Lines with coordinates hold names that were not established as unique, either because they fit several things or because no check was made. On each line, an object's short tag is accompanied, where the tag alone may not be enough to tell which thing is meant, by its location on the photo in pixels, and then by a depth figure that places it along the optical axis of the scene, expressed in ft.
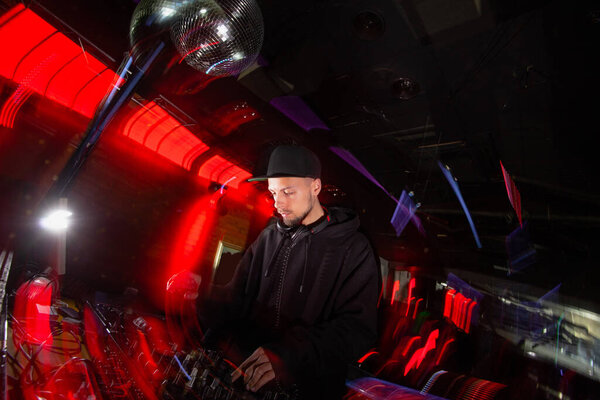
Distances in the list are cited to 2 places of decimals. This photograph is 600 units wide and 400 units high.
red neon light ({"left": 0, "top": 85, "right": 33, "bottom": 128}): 10.28
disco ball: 5.66
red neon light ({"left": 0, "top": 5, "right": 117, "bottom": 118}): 8.34
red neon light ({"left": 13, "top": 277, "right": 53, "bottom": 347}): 4.89
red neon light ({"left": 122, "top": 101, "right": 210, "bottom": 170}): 13.48
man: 3.94
